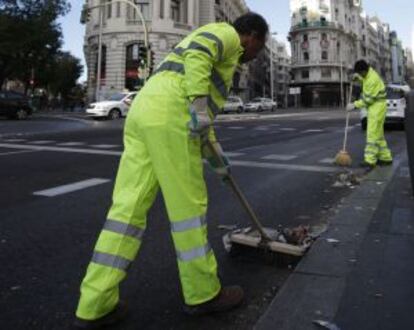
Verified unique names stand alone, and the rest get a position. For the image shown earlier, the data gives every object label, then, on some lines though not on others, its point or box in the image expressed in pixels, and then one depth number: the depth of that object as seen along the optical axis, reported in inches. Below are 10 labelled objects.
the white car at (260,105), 2448.1
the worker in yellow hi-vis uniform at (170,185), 129.0
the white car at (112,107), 1363.2
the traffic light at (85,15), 1387.8
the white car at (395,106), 843.4
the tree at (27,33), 1520.7
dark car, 1282.0
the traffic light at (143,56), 1326.8
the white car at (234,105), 2106.5
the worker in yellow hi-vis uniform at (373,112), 407.2
